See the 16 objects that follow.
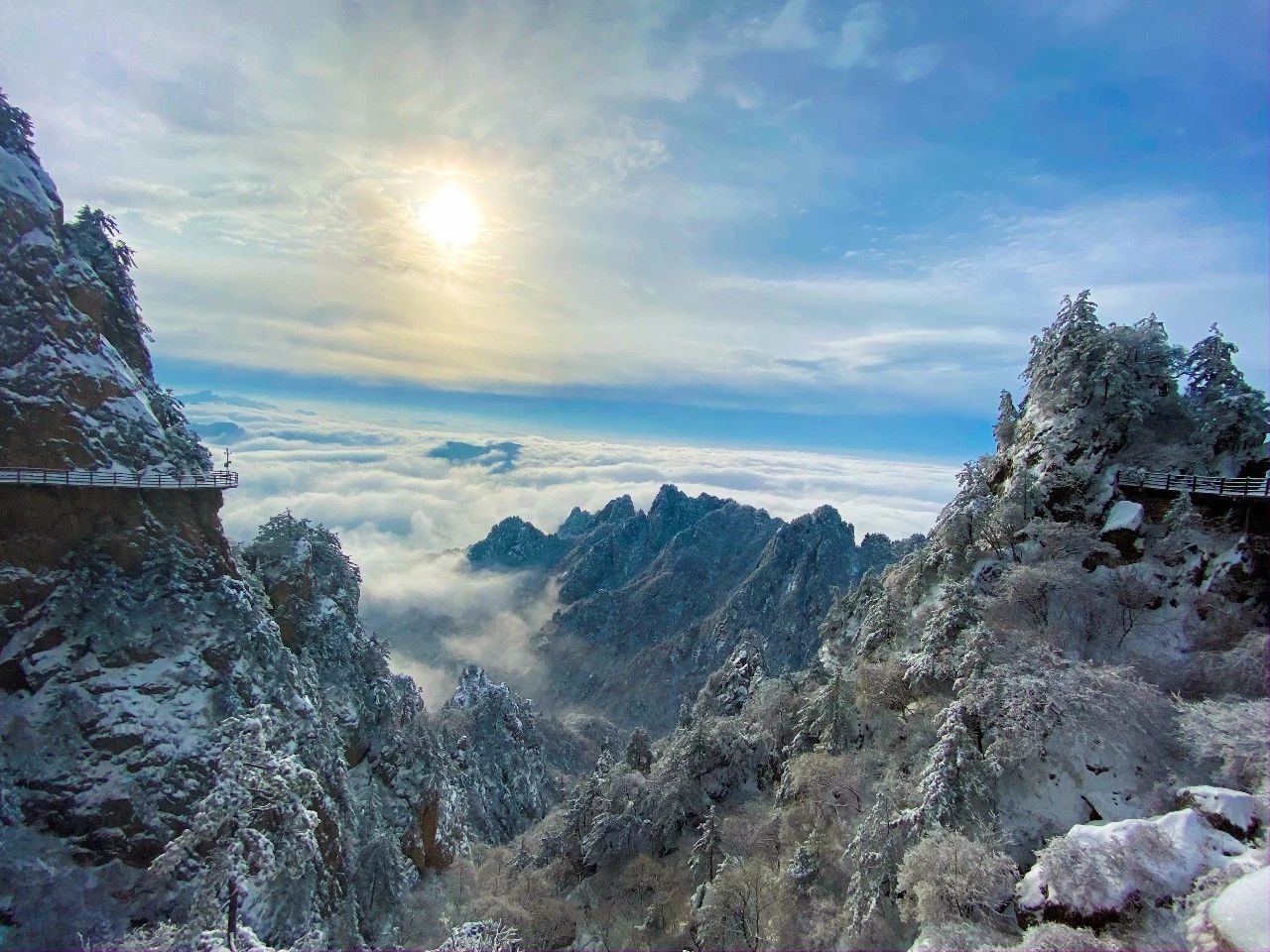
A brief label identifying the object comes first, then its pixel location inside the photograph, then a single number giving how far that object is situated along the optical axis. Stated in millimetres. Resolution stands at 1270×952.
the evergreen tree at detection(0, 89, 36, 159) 39375
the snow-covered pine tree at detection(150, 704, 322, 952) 22203
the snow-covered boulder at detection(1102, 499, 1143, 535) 35625
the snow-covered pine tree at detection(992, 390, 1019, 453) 49625
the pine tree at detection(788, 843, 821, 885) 32281
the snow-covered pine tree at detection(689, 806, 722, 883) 40688
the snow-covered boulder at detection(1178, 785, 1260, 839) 20219
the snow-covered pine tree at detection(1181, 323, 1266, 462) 34188
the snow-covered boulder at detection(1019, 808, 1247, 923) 19141
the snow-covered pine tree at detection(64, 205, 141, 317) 43438
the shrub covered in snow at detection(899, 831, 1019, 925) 21688
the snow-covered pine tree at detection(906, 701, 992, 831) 26047
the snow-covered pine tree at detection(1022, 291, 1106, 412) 41750
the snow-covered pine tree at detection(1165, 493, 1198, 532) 32844
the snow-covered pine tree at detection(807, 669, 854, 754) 41344
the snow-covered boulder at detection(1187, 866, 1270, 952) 16266
